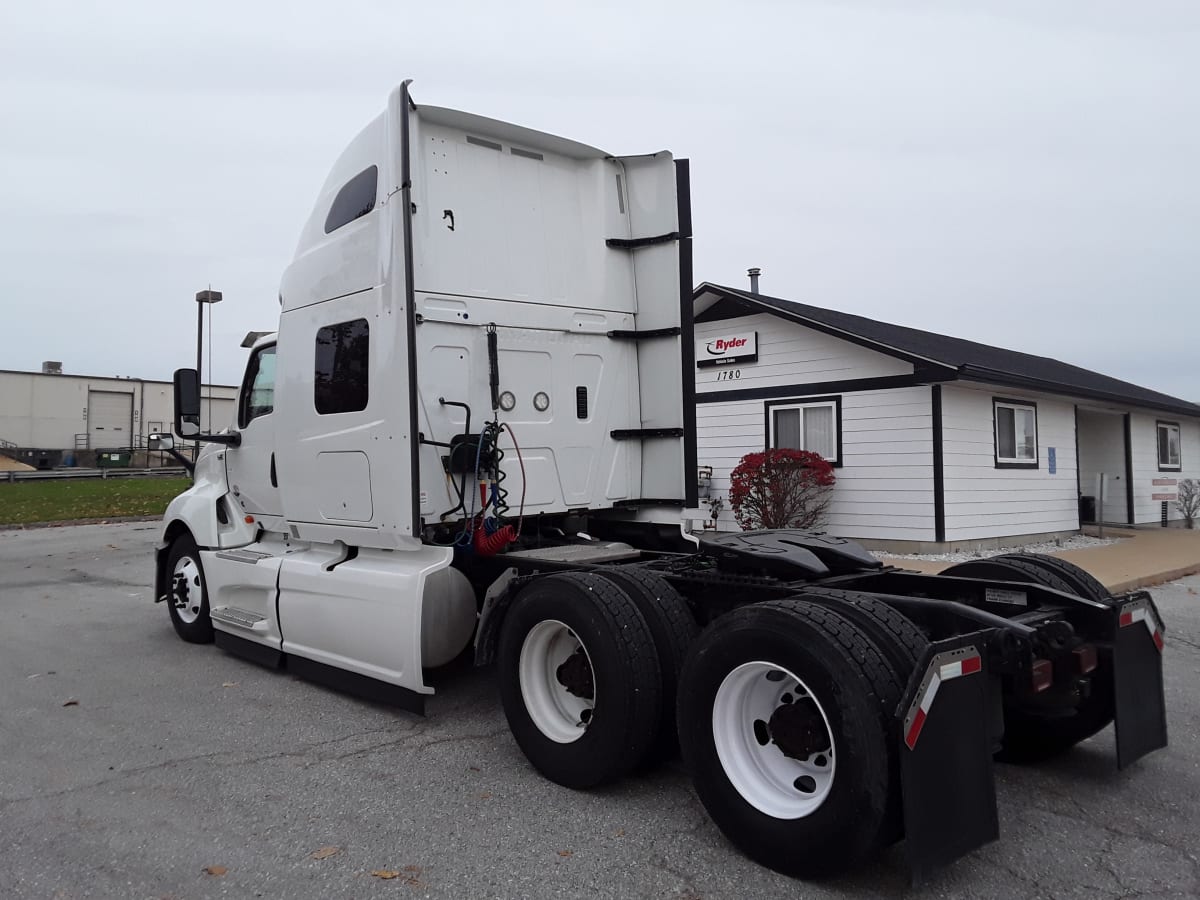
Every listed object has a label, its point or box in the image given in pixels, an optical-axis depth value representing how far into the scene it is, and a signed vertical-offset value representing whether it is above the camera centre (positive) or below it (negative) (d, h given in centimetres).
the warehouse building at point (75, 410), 4965 +429
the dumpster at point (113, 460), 4553 +118
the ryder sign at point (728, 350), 1474 +220
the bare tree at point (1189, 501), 1892 -69
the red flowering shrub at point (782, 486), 1304 -17
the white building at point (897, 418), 1268 +89
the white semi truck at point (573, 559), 310 -49
